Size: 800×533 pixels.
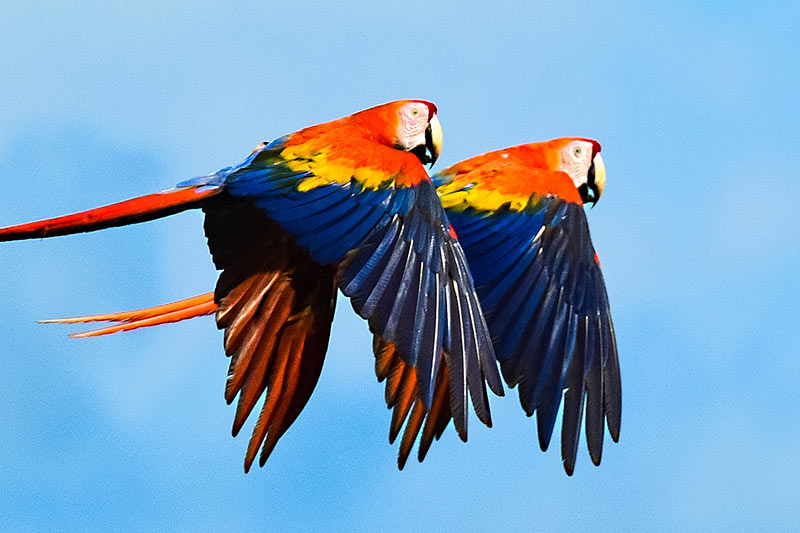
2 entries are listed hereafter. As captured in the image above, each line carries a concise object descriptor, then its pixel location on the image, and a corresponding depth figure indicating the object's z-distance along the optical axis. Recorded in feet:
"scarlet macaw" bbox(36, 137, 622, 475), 44.86
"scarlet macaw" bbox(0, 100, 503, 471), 39.63
